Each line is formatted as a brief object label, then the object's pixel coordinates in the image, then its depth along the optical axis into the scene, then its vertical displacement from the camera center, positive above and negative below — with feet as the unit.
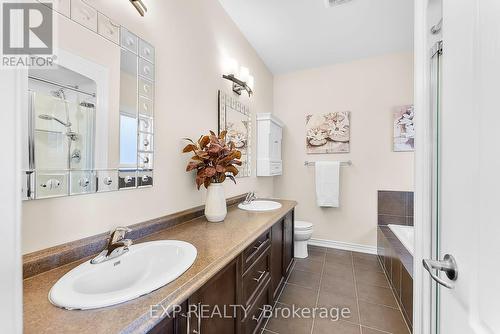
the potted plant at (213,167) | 4.89 -0.02
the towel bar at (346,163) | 9.95 +0.17
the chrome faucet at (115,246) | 2.92 -1.16
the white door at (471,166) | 1.49 +0.01
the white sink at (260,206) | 6.82 -1.31
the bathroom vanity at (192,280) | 1.92 -1.35
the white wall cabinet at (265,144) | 9.23 +0.96
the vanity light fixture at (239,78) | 7.17 +3.16
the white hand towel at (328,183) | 9.83 -0.76
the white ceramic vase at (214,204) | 5.00 -0.90
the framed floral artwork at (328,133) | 10.00 +1.62
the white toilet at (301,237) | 8.75 -2.89
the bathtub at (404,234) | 6.79 -2.44
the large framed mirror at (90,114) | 2.69 +0.76
